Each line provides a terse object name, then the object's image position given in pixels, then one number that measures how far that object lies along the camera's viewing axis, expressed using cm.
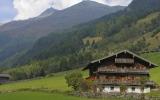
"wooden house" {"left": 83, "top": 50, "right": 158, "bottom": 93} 9794
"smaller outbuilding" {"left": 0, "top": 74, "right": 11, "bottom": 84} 19638
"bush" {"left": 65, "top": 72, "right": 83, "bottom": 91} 9194
